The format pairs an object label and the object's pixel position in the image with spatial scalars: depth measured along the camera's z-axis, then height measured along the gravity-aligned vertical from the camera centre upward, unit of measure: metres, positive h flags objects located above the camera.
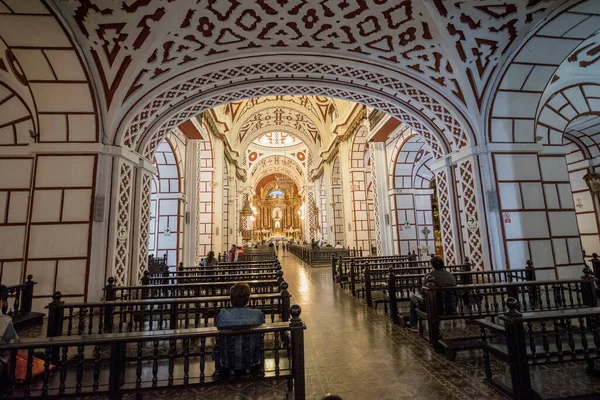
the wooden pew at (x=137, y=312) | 3.44 -0.76
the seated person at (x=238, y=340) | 2.63 -0.83
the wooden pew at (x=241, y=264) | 8.07 -0.40
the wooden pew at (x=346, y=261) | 9.02 -0.46
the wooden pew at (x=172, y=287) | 4.66 -0.59
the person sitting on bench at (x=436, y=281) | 4.20 -0.52
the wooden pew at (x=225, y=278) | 5.68 -0.55
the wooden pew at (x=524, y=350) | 2.59 -1.01
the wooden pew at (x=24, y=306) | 5.03 -0.88
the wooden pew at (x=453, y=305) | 3.64 -0.87
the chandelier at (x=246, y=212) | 26.11 +3.41
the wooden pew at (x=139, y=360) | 2.25 -0.88
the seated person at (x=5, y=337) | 2.55 -0.75
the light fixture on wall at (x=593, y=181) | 9.77 +1.97
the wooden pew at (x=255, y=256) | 15.68 -0.32
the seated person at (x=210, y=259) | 8.51 -0.22
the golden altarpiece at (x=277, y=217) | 40.62 +4.53
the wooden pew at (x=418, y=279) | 5.12 -0.74
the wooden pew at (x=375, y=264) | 6.91 -0.65
